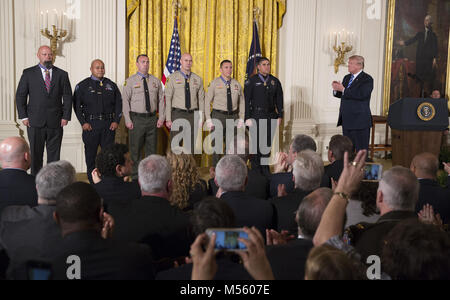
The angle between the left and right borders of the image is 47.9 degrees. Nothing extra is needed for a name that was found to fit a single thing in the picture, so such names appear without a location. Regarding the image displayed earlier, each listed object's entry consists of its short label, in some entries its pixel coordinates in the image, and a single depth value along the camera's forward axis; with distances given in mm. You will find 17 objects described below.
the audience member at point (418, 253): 1590
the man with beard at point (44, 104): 5991
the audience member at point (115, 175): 3264
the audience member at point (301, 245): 1943
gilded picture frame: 8875
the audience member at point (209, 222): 1812
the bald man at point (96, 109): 6305
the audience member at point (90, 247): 1833
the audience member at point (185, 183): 3314
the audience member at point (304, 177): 2910
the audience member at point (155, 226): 2482
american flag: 7359
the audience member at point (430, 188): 3232
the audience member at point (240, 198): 2766
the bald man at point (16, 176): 3057
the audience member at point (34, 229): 2084
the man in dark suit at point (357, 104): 6305
